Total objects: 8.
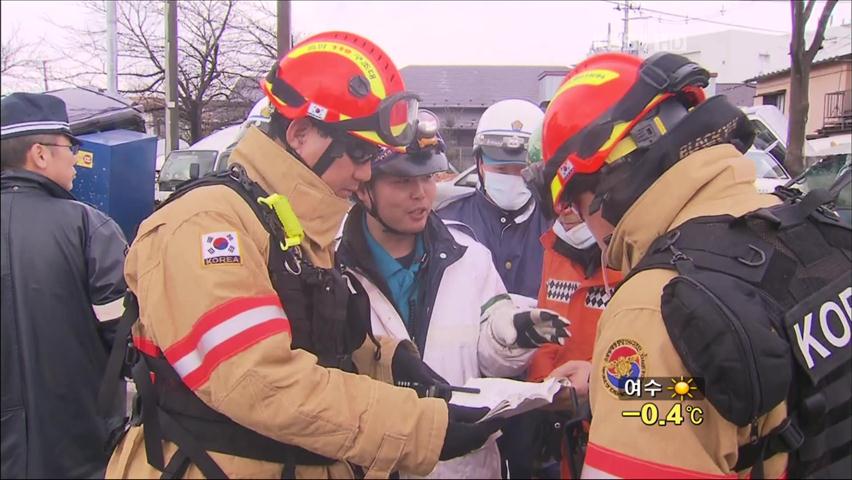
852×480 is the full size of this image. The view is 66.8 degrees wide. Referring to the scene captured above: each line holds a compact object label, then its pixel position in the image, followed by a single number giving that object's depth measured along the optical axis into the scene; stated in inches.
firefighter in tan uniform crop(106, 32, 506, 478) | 62.2
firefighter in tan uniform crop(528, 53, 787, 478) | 53.1
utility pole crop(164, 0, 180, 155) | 557.9
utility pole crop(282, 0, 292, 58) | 398.6
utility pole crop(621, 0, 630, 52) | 1523.5
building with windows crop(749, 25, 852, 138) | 1023.0
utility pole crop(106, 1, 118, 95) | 503.8
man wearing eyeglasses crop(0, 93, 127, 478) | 116.1
